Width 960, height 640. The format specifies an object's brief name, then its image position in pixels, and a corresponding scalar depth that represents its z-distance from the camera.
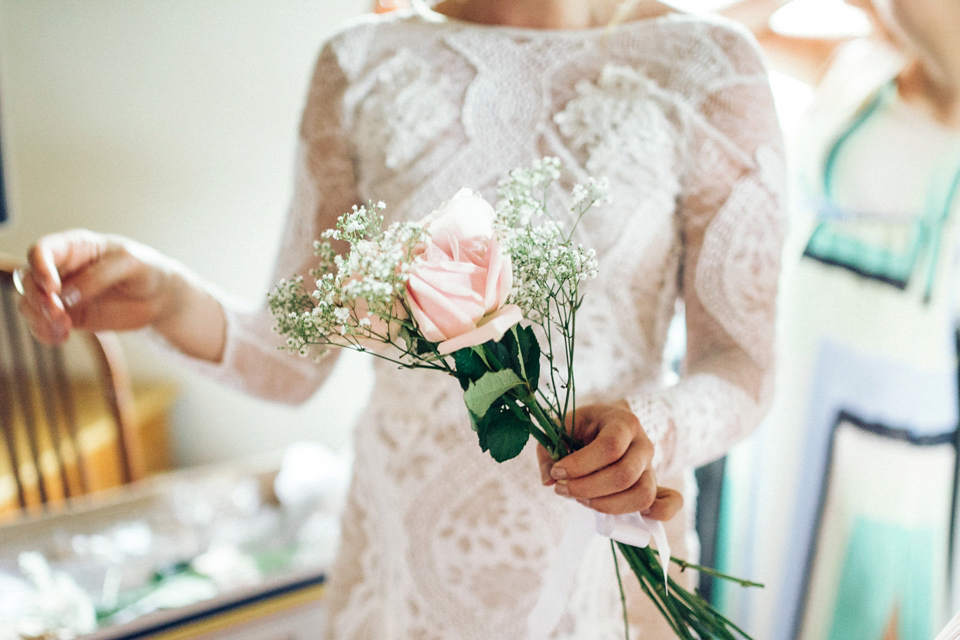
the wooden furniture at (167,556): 0.75
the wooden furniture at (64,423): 0.96
